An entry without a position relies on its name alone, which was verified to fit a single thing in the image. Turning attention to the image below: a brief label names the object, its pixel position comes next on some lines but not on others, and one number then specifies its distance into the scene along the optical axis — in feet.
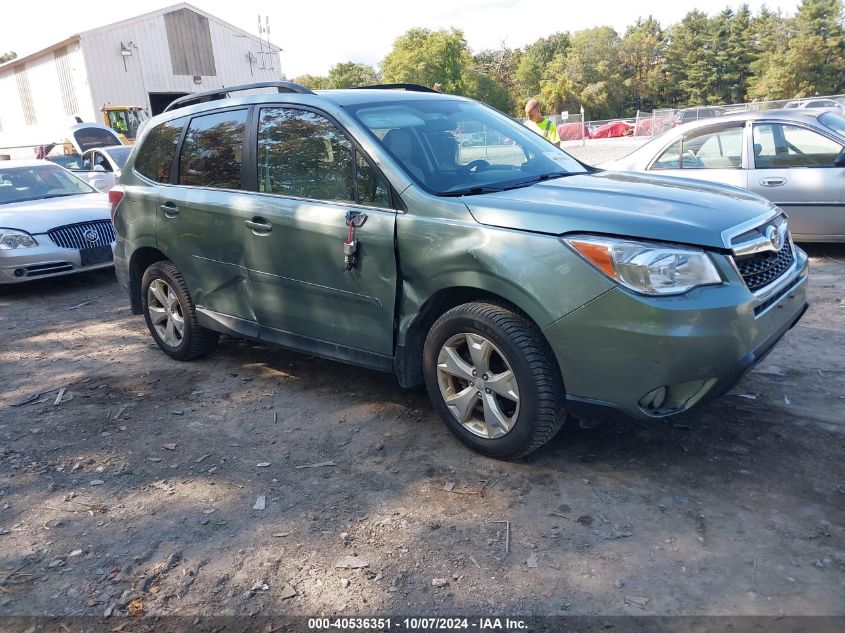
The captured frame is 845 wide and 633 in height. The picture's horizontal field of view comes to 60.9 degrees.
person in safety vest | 28.02
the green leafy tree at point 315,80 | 246.00
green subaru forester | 10.22
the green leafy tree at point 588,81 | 274.36
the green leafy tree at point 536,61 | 311.88
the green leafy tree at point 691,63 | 275.39
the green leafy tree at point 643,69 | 288.51
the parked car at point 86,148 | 46.21
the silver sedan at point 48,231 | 26.30
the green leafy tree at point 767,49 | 233.96
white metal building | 116.78
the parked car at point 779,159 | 23.49
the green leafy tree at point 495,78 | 245.45
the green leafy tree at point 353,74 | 260.40
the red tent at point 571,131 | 129.78
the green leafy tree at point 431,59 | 219.61
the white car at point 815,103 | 80.12
